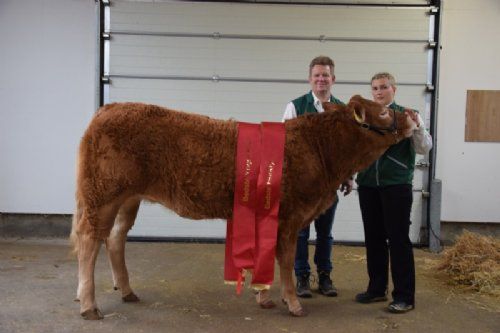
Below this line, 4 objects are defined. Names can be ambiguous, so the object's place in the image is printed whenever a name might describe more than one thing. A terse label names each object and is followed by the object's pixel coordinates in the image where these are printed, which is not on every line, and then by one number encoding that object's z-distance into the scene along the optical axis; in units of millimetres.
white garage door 6945
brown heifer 3797
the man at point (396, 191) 4070
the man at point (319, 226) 4418
